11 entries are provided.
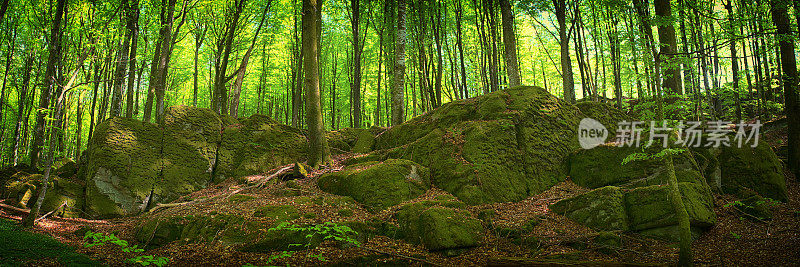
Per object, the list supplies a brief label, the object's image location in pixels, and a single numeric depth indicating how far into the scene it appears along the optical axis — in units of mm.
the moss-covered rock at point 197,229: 5770
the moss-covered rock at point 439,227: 5551
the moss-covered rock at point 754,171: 8297
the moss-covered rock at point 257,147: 11281
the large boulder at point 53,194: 9008
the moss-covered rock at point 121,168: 9328
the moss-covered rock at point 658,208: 6000
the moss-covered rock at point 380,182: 7277
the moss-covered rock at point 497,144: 7910
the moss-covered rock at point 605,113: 10461
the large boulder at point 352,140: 12391
